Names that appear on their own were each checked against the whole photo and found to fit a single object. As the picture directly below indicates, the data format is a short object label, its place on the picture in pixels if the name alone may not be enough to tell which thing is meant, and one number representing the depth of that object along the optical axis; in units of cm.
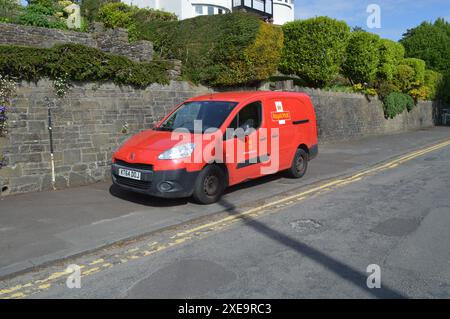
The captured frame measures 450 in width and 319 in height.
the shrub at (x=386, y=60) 2327
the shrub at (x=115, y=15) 1675
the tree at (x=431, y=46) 4148
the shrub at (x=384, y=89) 2430
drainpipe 848
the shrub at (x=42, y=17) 1402
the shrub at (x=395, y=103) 2530
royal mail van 678
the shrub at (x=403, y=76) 2731
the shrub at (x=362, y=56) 2088
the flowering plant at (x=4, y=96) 773
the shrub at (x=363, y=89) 2252
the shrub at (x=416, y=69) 2864
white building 3525
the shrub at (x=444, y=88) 3762
